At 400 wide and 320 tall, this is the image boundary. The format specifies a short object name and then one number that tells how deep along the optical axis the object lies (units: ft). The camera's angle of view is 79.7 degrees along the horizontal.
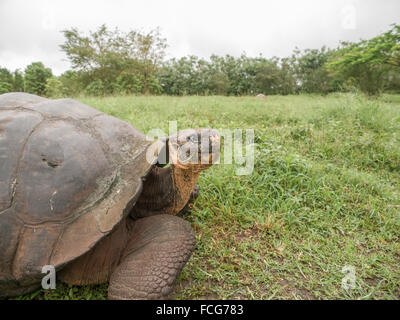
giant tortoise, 4.30
